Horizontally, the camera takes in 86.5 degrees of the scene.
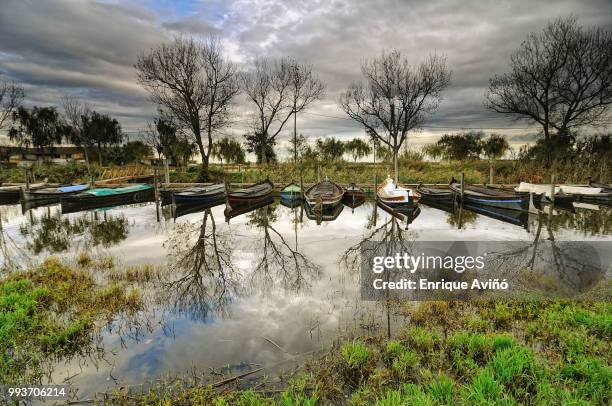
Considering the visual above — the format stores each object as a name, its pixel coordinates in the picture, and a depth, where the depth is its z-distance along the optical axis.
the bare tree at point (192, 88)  30.72
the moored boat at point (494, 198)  16.47
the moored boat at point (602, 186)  20.11
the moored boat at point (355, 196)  21.75
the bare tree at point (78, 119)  43.47
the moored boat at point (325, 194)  17.34
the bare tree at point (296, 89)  39.41
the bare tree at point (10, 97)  33.03
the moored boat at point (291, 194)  22.00
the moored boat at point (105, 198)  19.70
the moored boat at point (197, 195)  20.11
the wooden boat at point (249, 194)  19.72
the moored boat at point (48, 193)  21.48
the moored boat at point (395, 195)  17.94
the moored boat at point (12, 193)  24.56
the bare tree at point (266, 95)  38.96
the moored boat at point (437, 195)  20.15
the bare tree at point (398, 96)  34.03
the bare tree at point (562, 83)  25.45
